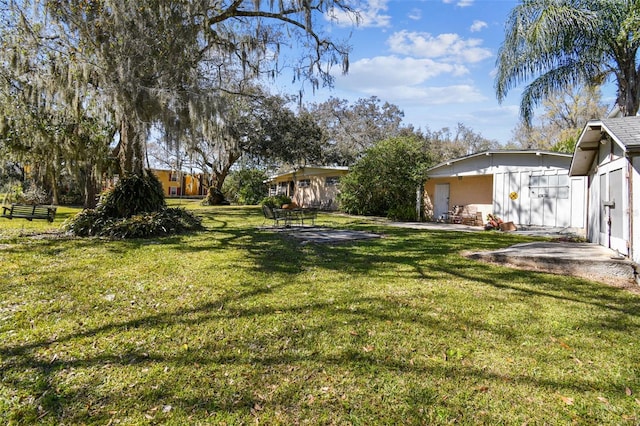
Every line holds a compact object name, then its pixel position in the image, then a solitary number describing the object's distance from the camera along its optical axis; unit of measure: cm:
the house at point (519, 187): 1198
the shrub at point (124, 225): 888
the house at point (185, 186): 4309
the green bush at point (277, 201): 2318
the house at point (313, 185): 2259
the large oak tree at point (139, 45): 779
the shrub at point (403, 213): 1606
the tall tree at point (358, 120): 3484
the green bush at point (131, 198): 960
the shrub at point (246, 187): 2848
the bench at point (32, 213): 1068
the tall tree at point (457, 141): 3541
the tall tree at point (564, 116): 2678
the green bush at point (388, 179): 1617
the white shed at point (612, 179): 534
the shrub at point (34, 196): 2061
